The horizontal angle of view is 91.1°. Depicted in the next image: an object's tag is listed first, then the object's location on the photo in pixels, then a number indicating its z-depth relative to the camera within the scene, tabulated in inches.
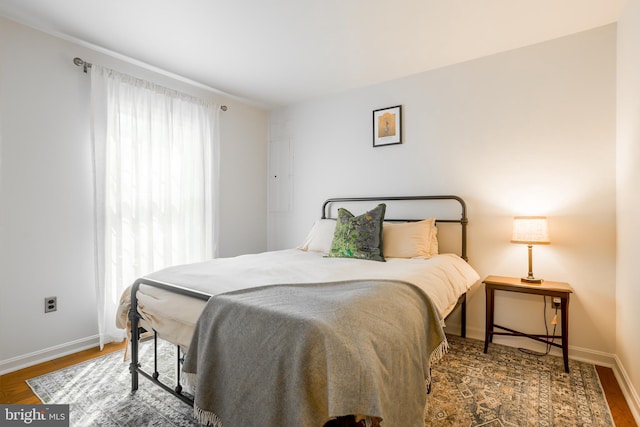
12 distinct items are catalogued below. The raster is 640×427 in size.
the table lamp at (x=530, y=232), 91.3
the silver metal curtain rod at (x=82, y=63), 98.1
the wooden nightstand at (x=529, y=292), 86.1
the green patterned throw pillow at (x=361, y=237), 102.2
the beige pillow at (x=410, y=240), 103.6
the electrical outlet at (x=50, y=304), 94.6
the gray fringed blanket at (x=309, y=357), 39.9
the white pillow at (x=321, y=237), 119.5
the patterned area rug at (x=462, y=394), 66.5
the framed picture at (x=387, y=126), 128.2
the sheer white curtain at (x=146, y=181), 103.5
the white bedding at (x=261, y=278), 63.4
